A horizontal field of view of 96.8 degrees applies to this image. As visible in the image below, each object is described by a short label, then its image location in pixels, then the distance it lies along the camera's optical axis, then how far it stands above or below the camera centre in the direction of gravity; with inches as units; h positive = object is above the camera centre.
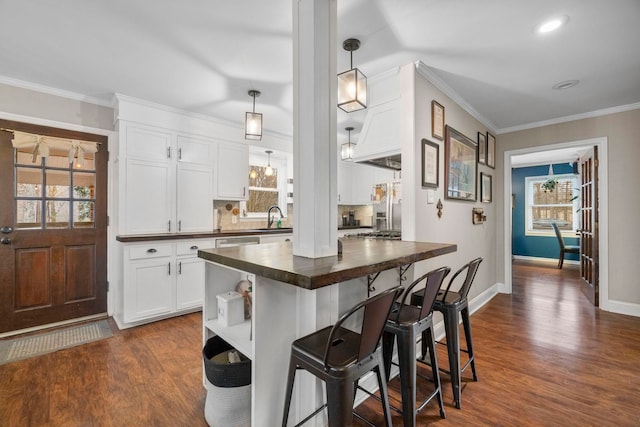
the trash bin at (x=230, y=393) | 58.6 -37.4
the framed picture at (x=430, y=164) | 98.8 +18.5
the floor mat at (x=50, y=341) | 95.7 -46.7
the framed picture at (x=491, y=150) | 159.6 +36.9
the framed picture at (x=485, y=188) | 149.7 +14.6
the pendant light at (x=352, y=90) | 79.6 +35.3
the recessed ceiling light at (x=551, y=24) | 76.3 +52.6
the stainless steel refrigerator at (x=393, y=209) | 117.8 +2.3
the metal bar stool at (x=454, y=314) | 71.0 -25.7
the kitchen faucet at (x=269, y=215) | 182.2 -0.3
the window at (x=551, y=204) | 268.5 +9.8
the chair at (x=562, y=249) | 239.1 -29.4
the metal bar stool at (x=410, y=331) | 57.6 -24.7
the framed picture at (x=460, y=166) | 114.6 +21.7
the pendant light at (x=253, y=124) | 115.4 +36.8
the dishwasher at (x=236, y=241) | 138.7 -13.3
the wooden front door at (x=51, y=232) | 110.3 -7.1
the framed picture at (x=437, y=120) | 105.0 +35.8
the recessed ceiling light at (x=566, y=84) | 111.7 +52.3
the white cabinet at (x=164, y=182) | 123.9 +15.5
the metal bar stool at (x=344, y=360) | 44.1 -24.1
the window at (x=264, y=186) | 179.3 +18.6
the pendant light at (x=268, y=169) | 179.3 +29.2
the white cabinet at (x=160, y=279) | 117.3 -28.2
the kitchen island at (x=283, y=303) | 49.7 -18.5
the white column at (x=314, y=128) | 59.2 +18.4
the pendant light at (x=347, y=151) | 164.7 +36.9
